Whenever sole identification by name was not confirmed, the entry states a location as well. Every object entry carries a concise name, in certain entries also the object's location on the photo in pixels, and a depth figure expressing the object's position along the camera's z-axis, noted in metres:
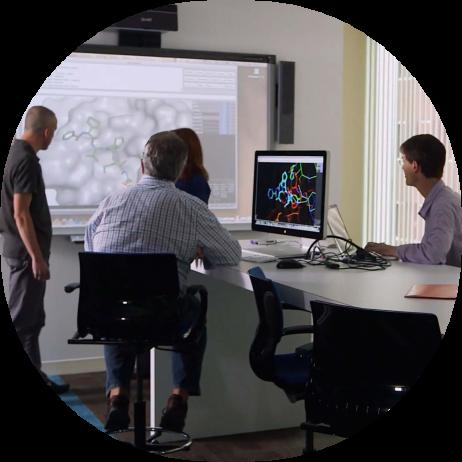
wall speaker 5.70
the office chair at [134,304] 3.20
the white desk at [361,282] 2.72
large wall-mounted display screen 5.24
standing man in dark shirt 4.34
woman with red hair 4.45
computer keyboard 3.78
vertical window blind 6.71
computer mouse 3.57
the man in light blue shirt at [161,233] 3.45
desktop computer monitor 3.78
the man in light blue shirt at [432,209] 3.62
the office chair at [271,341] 3.01
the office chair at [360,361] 2.37
